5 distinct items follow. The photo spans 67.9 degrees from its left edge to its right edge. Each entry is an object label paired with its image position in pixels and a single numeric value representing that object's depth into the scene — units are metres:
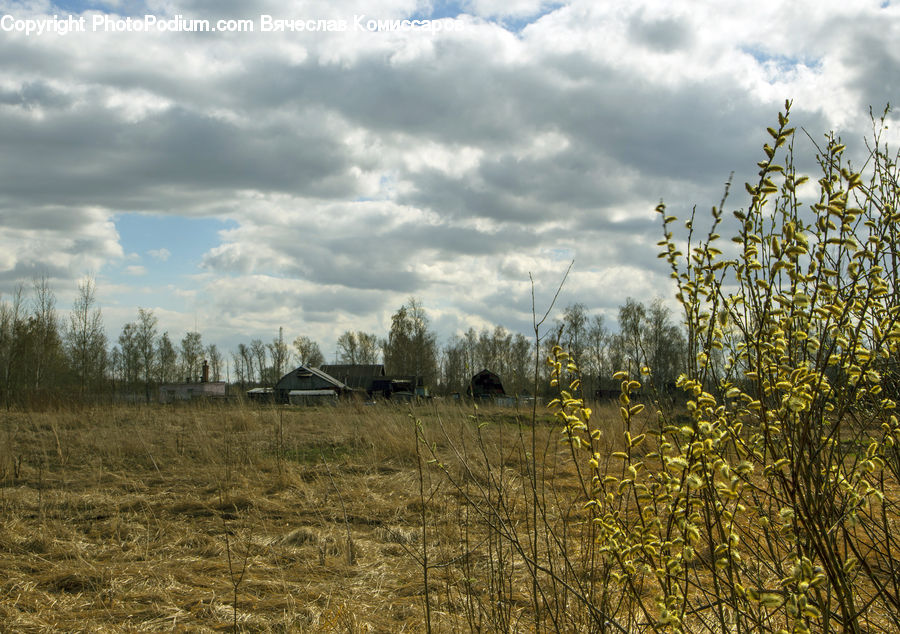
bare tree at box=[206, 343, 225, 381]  75.50
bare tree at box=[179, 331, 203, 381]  69.86
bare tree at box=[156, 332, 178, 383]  62.00
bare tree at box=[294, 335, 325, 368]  66.69
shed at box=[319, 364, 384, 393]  52.09
